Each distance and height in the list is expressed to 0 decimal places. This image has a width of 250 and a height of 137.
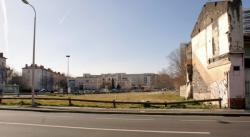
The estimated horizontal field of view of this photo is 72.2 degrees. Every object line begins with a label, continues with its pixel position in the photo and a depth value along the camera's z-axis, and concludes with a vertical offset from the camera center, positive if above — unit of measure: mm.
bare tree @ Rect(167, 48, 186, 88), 38943 +2067
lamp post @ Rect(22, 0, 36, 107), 14307 +2820
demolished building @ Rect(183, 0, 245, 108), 12180 +1882
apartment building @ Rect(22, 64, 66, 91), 82434 -815
